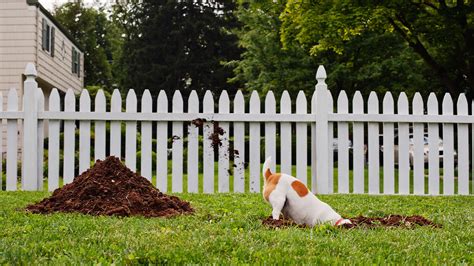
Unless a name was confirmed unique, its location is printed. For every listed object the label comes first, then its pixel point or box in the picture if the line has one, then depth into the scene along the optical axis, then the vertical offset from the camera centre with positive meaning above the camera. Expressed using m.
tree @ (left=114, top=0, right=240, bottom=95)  33.88 +5.86
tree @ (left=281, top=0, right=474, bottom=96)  10.33 +2.31
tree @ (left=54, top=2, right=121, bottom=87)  37.03 +7.03
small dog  4.41 -0.46
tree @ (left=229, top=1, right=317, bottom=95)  17.38 +2.62
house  16.25 +3.06
